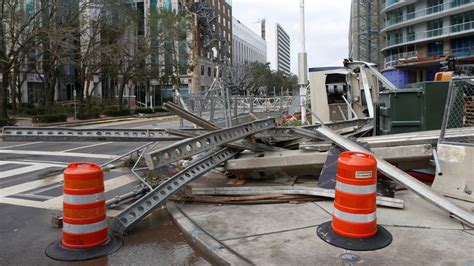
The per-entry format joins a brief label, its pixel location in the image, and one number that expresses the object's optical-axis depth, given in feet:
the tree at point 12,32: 84.84
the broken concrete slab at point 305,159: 21.58
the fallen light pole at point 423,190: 17.05
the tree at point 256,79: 278.91
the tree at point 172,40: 146.61
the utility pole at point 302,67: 44.06
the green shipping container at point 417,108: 29.19
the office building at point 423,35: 192.95
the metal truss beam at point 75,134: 21.40
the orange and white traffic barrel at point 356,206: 15.14
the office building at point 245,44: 419.54
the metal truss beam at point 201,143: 17.79
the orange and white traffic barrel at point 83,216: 15.42
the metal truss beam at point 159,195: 17.47
